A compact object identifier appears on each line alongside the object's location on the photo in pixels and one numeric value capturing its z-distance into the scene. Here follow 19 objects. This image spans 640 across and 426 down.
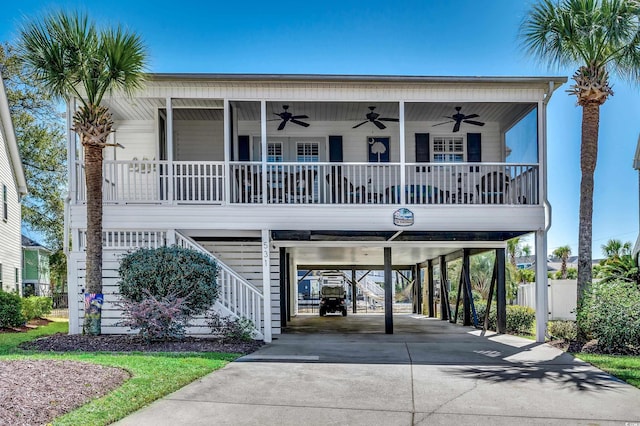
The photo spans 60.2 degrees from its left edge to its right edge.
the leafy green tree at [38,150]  26.64
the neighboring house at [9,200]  20.67
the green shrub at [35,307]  17.28
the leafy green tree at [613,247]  28.29
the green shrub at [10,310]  14.43
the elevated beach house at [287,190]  12.19
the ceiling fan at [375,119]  14.66
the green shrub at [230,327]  11.41
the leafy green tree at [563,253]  33.63
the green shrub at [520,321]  14.96
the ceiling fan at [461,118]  14.51
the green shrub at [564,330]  11.95
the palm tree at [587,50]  10.91
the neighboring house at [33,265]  29.22
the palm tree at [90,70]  10.79
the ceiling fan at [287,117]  14.52
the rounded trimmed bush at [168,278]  10.52
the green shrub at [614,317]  10.19
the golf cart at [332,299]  23.83
